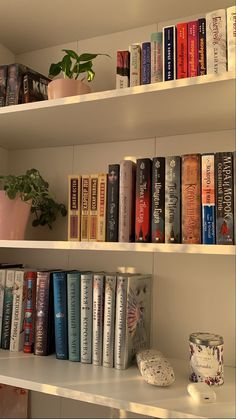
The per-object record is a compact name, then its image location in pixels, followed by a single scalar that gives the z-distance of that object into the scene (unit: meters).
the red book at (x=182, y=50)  0.91
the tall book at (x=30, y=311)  1.10
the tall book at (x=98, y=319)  1.00
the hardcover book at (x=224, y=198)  0.83
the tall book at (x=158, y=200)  0.91
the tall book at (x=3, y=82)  1.16
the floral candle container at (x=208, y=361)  0.88
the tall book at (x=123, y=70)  1.01
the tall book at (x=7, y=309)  1.13
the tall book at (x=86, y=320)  1.02
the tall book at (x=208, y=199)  0.85
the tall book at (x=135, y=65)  1.00
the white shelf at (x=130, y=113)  0.85
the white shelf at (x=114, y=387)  0.78
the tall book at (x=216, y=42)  0.85
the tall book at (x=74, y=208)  1.05
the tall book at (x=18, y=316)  1.12
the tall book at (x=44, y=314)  1.08
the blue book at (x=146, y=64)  0.98
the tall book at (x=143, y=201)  0.93
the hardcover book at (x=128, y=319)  0.98
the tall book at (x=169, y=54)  0.92
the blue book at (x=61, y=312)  1.06
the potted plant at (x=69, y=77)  1.02
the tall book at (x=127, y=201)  0.96
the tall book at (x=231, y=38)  0.83
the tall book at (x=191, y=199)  0.87
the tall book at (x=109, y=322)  0.99
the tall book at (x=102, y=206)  1.00
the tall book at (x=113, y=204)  0.98
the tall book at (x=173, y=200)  0.89
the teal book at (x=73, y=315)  1.04
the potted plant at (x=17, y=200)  1.08
